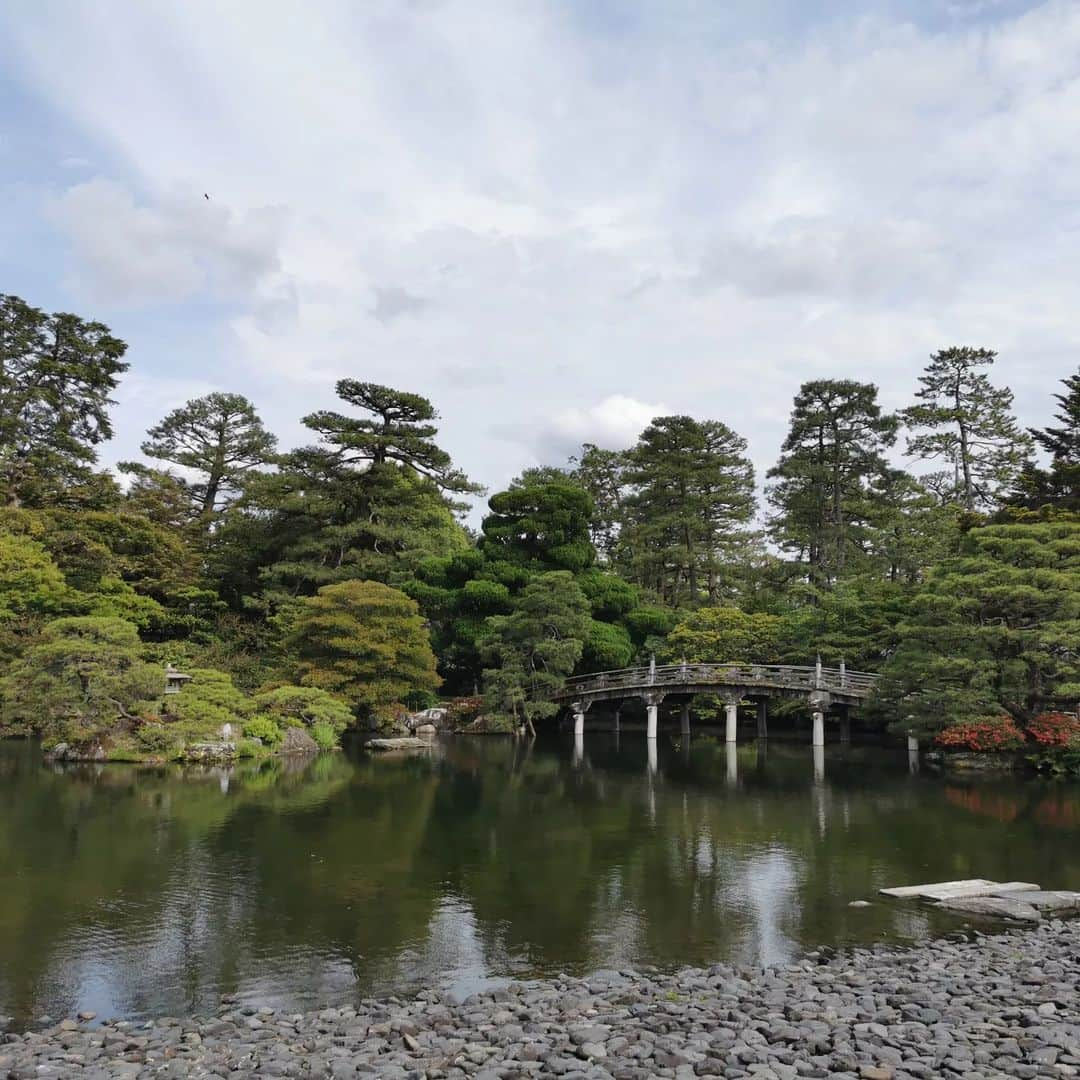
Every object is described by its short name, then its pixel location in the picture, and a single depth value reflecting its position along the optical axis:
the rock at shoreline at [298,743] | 24.36
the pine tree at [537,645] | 30.44
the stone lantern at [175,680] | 23.77
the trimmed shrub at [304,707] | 25.53
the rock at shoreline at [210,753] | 21.80
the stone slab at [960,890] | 10.76
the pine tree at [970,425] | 34.16
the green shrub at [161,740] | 21.58
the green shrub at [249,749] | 22.74
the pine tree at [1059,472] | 29.30
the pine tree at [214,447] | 43.56
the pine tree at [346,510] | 35.53
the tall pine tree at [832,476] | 37.31
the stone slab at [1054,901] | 10.34
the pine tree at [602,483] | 48.84
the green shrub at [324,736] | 25.62
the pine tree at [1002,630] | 21.75
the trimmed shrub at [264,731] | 23.52
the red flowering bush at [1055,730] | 21.53
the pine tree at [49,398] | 33.94
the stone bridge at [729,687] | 27.31
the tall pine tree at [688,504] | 40.50
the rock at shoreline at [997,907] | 9.97
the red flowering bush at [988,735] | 22.14
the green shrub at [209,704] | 22.42
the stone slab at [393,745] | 27.05
